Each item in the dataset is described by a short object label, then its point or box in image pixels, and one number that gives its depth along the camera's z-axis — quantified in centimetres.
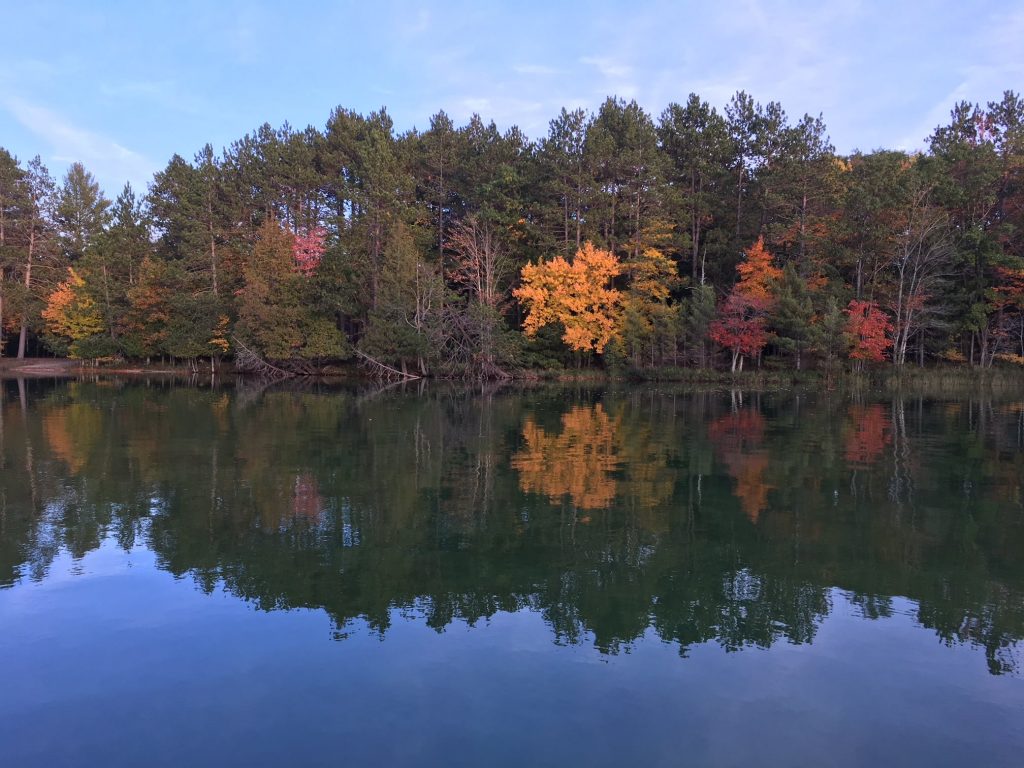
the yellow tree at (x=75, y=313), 5662
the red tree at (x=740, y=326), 3994
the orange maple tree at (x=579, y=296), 4253
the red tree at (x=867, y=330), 3825
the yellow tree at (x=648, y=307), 4212
